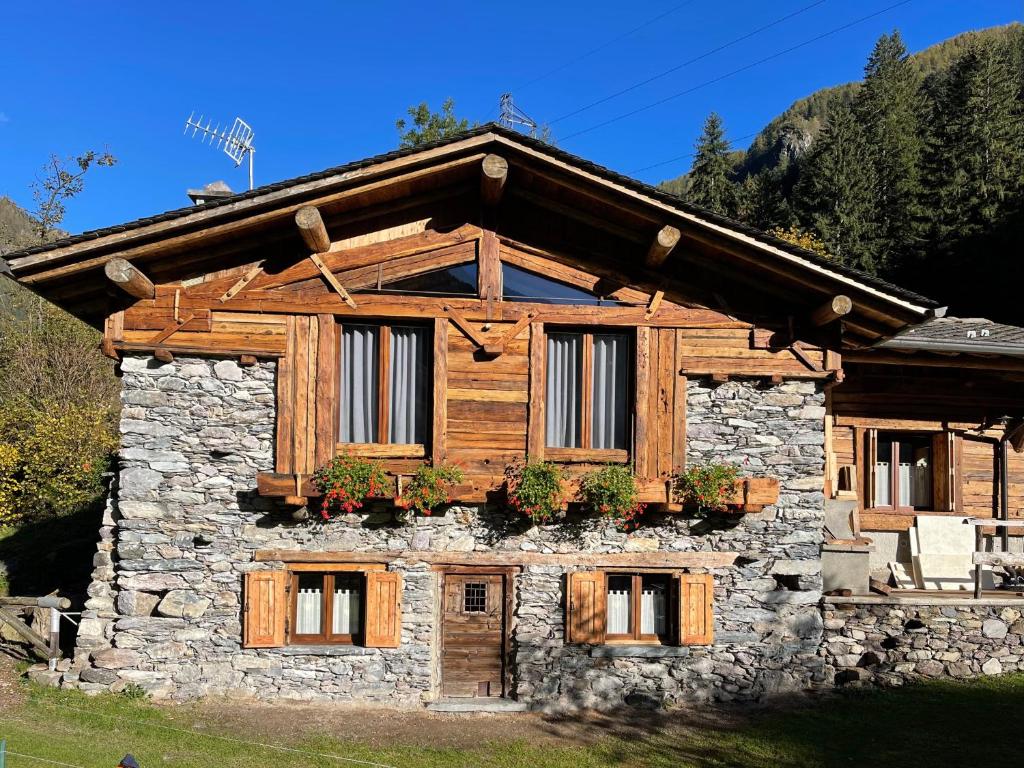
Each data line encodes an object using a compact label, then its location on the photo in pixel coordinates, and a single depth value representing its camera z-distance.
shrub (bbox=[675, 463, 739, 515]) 8.86
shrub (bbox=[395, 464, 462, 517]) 8.62
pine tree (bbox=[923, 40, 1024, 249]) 32.31
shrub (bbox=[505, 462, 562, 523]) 8.62
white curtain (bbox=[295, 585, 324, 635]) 9.10
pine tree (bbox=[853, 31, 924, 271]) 34.69
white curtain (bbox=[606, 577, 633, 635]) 9.31
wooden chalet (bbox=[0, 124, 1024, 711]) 8.71
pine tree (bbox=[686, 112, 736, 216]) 40.62
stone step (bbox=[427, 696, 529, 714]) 8.90
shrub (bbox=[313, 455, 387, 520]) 8.51
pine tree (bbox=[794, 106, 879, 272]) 34.56
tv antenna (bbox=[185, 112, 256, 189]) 11.69
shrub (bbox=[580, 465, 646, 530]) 8.72
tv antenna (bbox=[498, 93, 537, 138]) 14.92
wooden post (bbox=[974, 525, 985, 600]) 11.43
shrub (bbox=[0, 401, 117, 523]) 16.88
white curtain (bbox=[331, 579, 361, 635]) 9.13
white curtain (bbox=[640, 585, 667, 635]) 9.38
